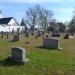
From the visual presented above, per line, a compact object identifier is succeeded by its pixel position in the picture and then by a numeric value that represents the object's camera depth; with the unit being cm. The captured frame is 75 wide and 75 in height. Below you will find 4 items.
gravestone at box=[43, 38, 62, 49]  821
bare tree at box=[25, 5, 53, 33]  3927
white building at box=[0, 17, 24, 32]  3590
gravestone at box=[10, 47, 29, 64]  505
